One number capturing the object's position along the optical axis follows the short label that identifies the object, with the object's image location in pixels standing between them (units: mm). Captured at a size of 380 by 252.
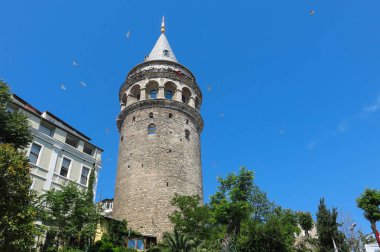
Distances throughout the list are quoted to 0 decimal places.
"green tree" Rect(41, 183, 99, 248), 22625
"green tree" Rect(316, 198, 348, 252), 26125
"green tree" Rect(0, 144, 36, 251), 16172
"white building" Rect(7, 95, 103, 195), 25672
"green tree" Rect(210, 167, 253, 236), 28875
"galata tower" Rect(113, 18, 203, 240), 33125
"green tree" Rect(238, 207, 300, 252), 25516
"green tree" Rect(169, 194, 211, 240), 28109
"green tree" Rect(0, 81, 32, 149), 20500
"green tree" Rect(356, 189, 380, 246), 24442
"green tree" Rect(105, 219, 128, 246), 28156
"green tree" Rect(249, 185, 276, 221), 33406
